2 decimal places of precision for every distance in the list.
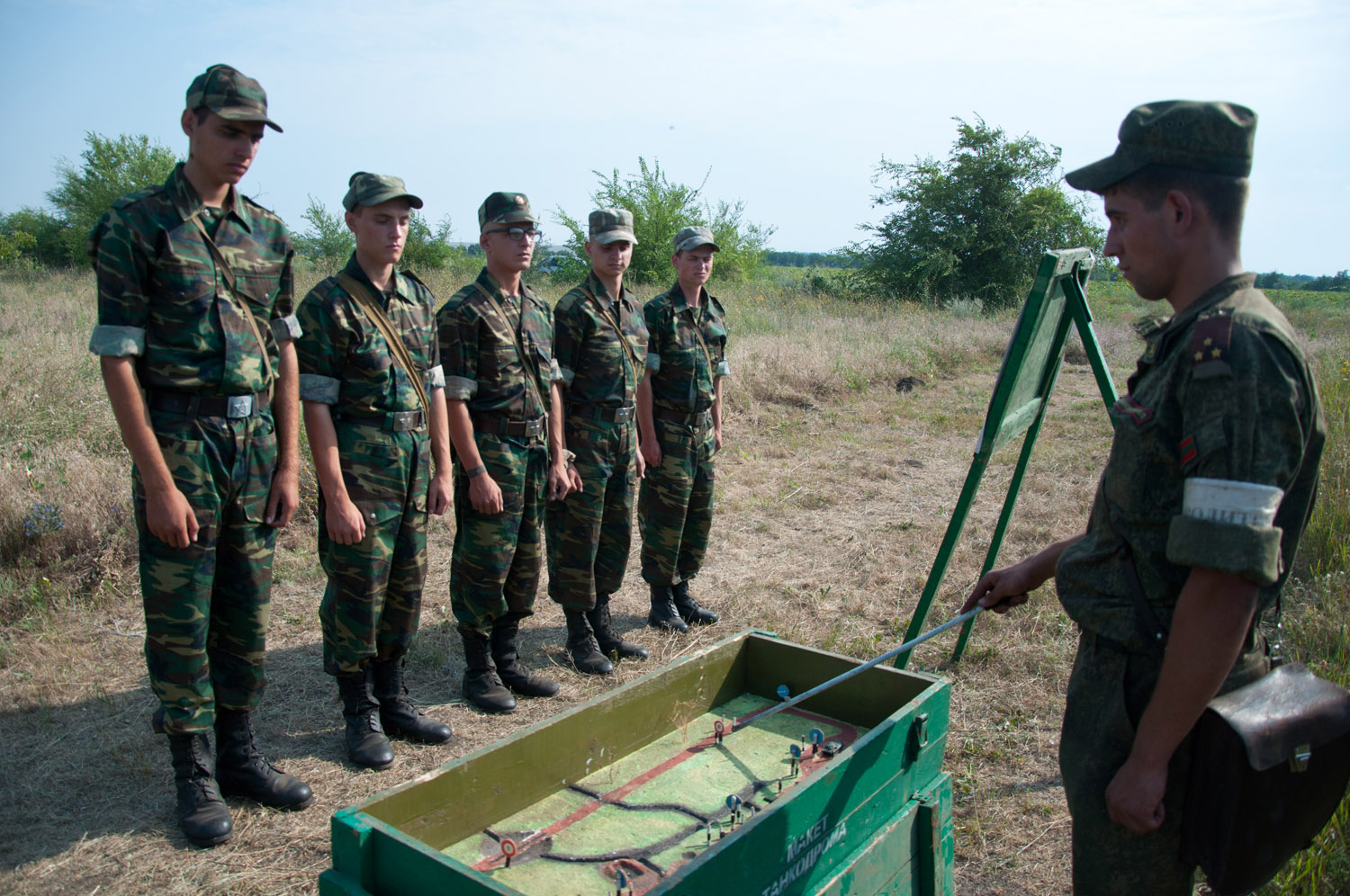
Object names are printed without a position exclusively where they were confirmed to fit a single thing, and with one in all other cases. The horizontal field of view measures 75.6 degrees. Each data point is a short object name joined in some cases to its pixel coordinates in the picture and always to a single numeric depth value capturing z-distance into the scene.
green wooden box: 1.85
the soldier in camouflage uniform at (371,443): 3.24
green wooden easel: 3.29
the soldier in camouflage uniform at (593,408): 4.32
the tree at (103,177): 23.62
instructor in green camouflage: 1.48
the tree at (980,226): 21.12
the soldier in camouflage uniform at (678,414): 4.76
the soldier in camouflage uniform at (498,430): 3.71
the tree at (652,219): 20.42
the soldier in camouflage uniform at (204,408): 2.70
